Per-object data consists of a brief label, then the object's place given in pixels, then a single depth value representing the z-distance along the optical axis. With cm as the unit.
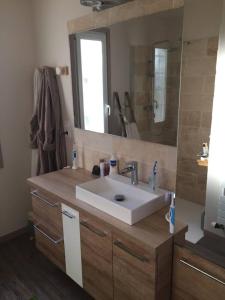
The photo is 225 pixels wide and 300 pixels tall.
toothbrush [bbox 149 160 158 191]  174
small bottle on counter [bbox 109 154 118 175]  203
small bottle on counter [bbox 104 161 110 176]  211
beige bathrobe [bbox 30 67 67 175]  242
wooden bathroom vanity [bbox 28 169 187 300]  139
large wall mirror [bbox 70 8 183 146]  158
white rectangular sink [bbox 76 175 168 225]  150
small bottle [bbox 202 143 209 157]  140
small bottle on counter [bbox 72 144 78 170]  240
